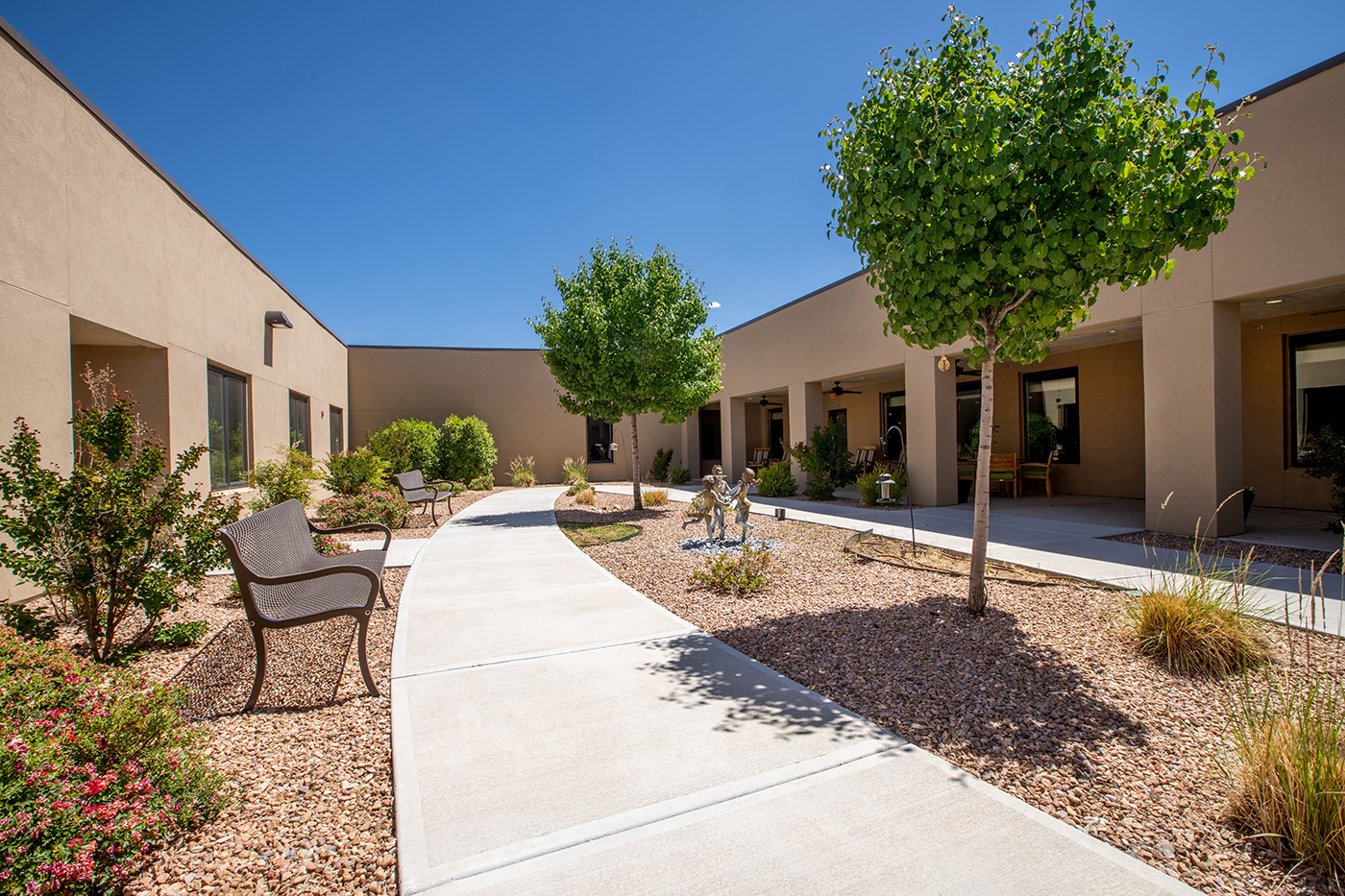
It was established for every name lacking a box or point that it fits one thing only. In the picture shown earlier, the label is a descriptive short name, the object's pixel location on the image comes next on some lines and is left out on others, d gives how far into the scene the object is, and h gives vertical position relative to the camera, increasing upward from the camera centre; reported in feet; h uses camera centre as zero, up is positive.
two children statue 25.32 -2.32
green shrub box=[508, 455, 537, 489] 62.28 -2.75
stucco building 17.63 +5.37
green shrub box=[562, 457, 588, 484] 56.08 -2.11
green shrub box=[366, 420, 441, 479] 49.85 +0.57
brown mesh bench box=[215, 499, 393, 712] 10.88 -2.83
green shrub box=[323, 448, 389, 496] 35.65 -1.21
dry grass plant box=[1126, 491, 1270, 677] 11.56 -3.84
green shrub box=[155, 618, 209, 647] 13.61 -4.11
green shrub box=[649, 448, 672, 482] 67.36 -2.00
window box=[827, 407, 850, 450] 60.13 +2.82
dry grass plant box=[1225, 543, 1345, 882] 6.51 -3.96
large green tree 11.98 +5.58
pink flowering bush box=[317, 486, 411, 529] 30.99 -3.06
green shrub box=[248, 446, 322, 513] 27.98 -1.34
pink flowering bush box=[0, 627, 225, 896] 5.81 -3.60
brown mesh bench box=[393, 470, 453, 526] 35.17 -2.35
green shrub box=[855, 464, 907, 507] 38.75 -2.84
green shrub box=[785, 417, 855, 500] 44.16 -1.43
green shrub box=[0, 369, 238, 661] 11.76 -1.42
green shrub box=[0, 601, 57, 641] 11.47 -3.20
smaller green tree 34.94 +6.61
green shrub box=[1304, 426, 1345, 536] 22.31 -0.91
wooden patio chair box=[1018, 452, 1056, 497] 41.44 -2.12
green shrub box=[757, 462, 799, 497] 47.50 -2.89
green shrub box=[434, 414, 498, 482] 57.82 +0.11
